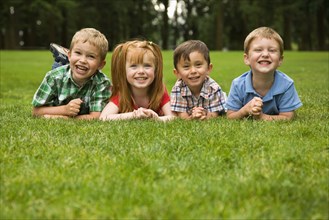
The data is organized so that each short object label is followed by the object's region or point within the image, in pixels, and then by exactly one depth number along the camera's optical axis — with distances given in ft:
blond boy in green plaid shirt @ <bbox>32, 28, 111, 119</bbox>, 20.26
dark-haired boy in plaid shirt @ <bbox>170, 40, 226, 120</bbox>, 19.69
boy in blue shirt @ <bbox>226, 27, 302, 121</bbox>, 18.69
